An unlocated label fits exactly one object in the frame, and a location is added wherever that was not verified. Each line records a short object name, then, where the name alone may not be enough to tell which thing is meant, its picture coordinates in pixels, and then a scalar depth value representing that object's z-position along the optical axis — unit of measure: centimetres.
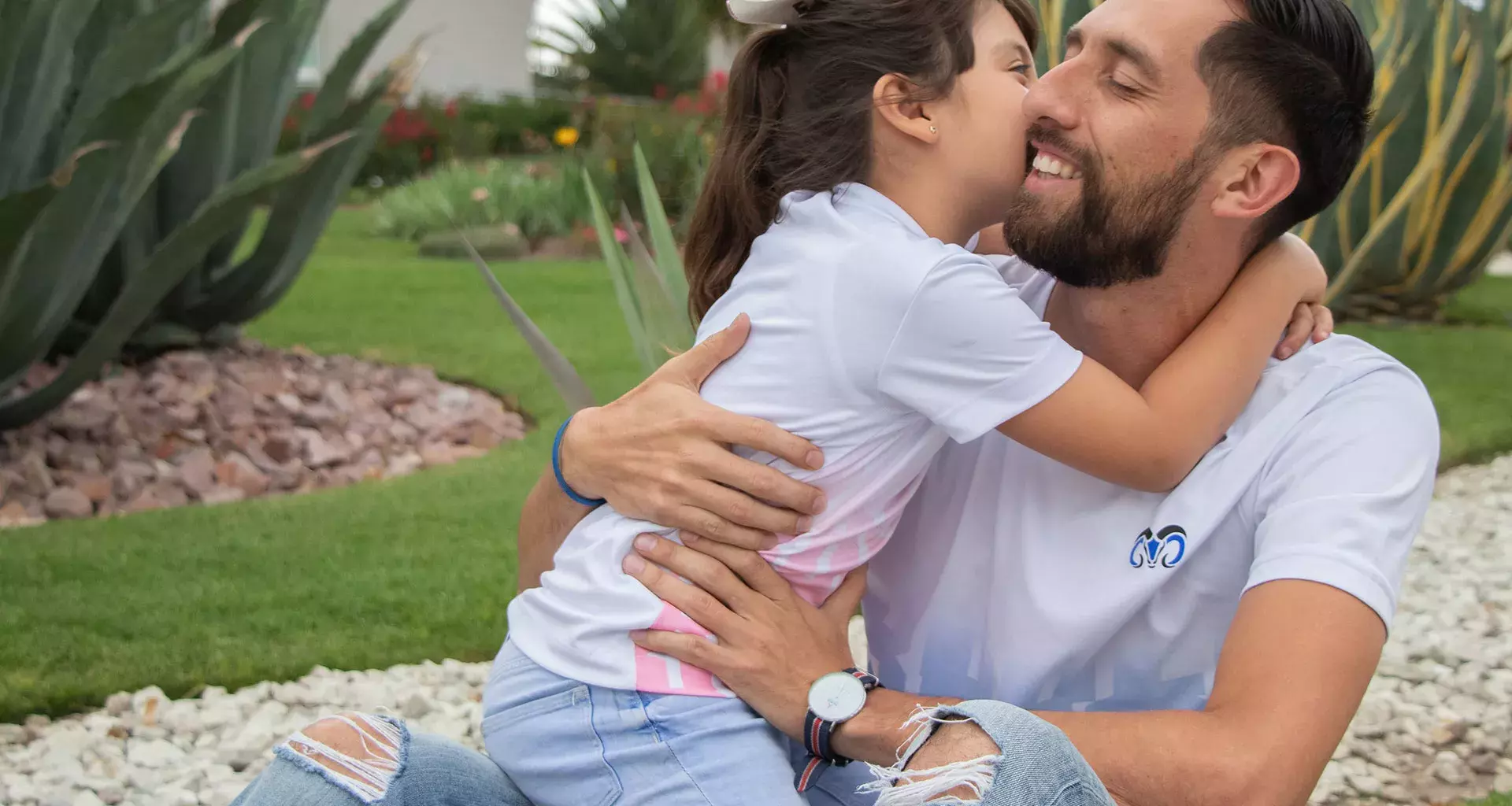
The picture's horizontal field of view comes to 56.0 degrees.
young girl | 178
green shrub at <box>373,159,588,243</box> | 1202
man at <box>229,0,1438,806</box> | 165
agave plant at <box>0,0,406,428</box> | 434
